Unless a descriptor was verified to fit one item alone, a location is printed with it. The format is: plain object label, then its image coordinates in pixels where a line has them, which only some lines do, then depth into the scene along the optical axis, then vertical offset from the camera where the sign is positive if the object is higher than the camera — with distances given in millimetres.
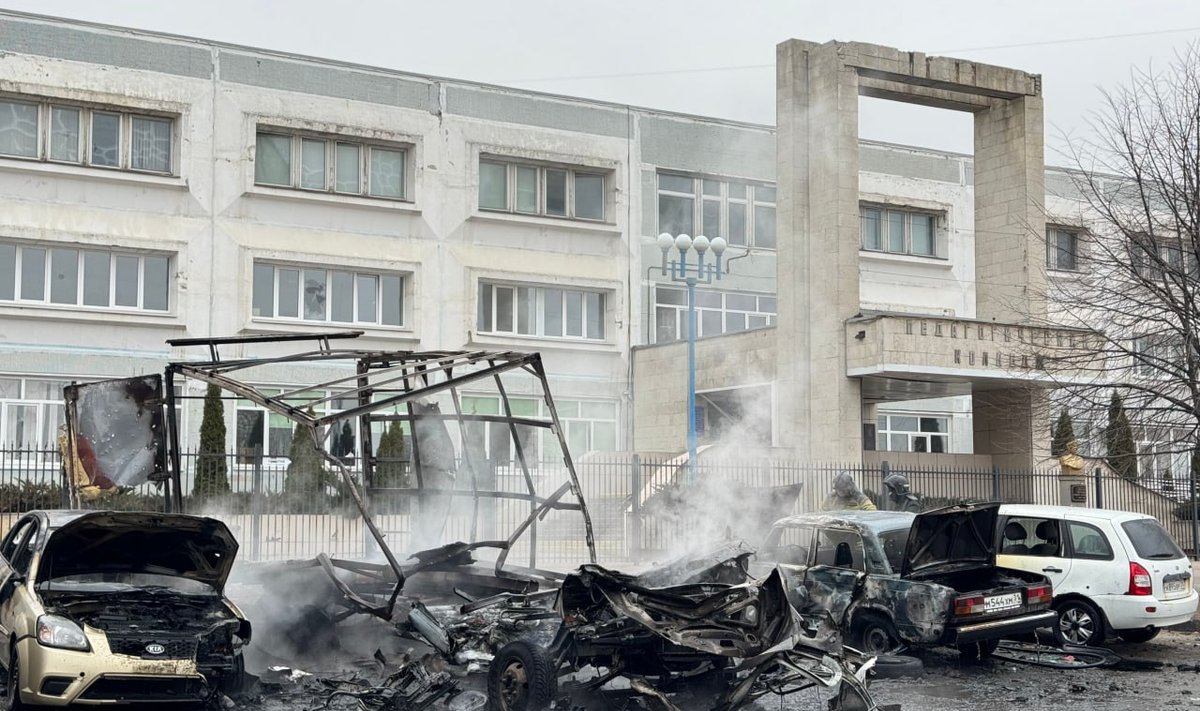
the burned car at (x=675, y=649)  8812 -1509
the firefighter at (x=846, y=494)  16656 -745
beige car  9062 -1366
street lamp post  24406 +3510
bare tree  18375 +2336
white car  13898 -1432
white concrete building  29625 +5452
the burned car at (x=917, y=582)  11953 -1411
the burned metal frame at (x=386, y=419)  11500 +91
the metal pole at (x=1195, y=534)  24344 -1810
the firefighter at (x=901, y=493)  17425 -763
